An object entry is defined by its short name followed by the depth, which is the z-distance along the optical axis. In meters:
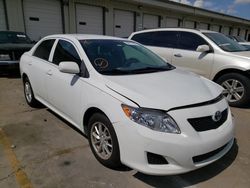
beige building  11.69
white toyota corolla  2.24
